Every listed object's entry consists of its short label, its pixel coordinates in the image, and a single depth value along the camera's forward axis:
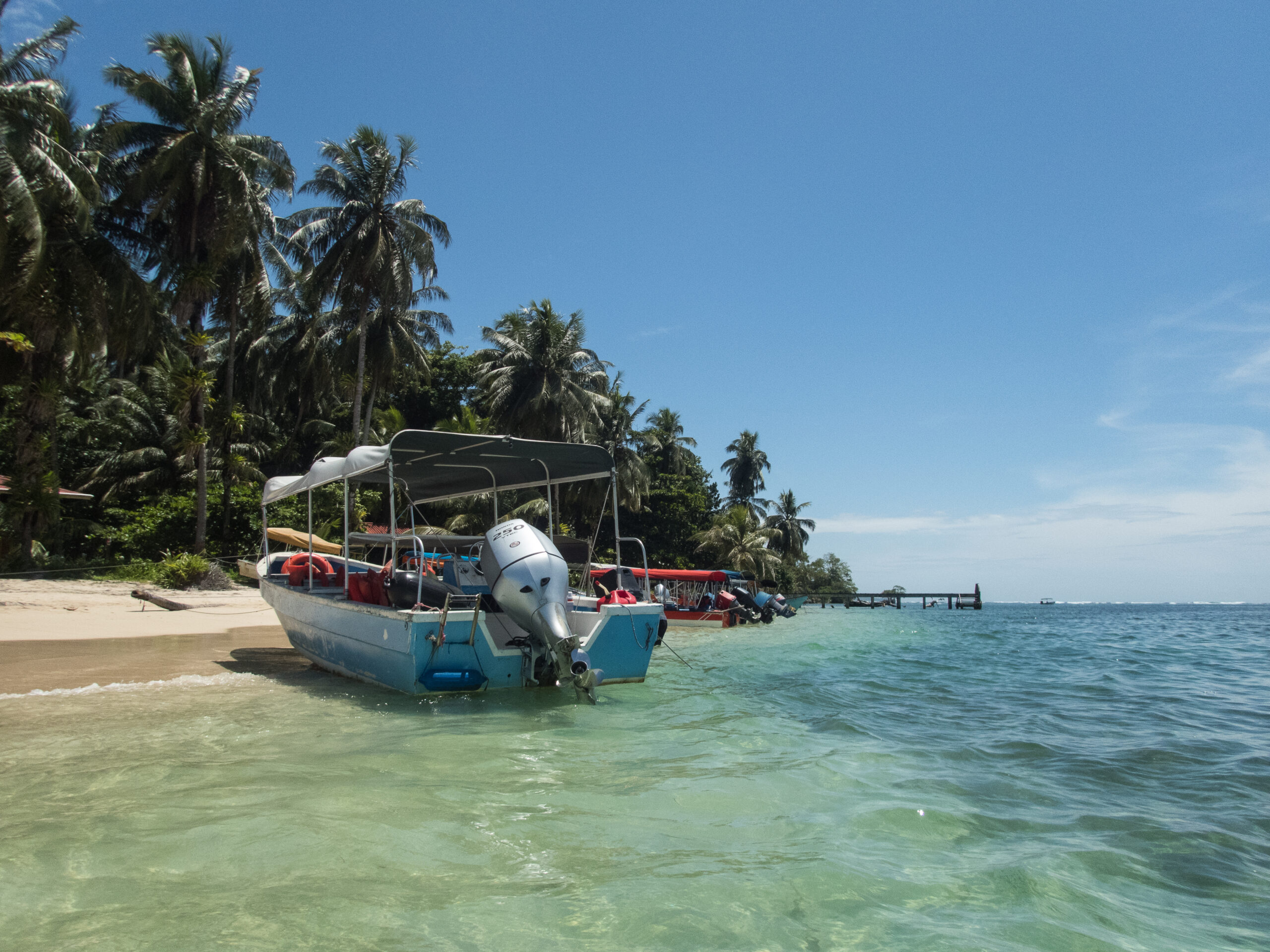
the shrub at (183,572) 20.03
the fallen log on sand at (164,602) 16.58
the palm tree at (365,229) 27.05
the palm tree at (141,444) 28.00
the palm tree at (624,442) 36.53
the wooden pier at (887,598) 68.44
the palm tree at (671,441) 49.84
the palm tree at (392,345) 29.95
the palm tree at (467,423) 29.16
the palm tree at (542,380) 31.81
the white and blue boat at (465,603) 7.70
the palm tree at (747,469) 59.50
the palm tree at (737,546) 43.81
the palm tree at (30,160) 15.70
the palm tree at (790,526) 60.22
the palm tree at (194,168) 22.19
